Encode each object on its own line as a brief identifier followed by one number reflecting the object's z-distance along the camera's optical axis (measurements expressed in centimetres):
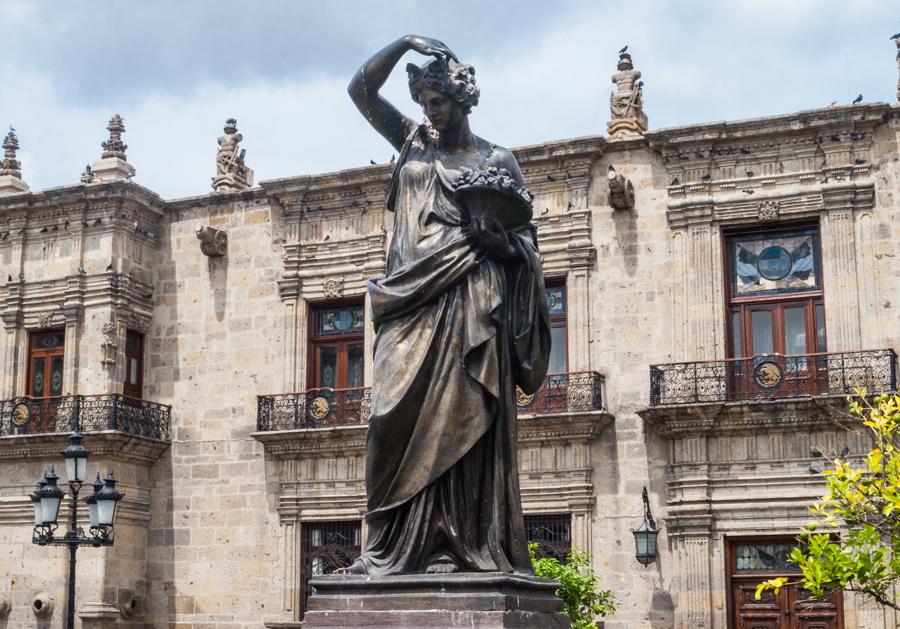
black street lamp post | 1406
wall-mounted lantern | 1888
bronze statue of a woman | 532
